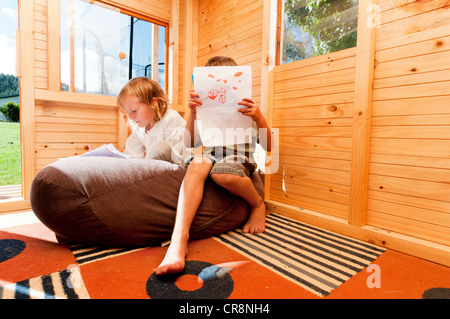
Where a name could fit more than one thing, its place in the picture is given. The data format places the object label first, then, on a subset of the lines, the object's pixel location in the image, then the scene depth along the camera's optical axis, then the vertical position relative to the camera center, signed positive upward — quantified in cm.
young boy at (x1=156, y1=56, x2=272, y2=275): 80 -13
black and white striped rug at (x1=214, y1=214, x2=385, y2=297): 71 -36
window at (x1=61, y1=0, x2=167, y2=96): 160 +66
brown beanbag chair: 78 -19
